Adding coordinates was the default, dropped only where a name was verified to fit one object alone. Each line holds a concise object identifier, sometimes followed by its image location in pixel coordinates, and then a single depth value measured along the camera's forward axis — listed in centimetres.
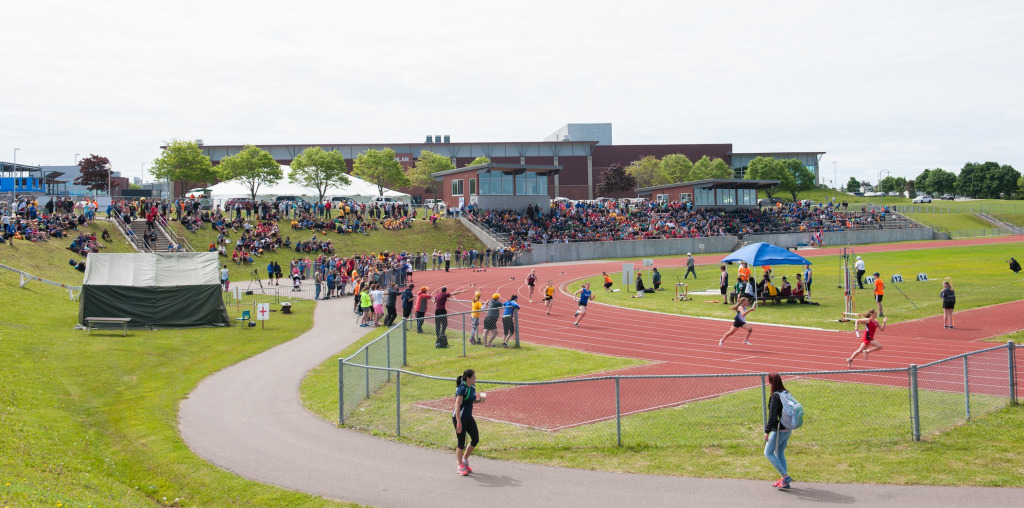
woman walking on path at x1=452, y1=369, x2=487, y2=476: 1148
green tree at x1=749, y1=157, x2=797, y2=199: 12719
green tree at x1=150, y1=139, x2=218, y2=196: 8231
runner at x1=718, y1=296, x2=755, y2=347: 2251
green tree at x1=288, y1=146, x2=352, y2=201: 8425
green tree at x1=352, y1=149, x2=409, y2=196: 10319
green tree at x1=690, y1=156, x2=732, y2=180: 12331
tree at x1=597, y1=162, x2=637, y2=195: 12125
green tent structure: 2792
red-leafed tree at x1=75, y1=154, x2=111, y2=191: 11844
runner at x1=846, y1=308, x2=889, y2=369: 1916
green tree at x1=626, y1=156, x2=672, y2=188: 12167
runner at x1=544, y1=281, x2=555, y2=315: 3158
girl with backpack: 1039
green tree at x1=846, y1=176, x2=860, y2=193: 18750
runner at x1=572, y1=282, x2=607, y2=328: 2783
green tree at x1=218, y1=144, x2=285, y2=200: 7844
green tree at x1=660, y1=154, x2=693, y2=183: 12231
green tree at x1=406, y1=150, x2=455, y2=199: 11200
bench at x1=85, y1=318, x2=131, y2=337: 2611
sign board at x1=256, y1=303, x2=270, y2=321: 2758
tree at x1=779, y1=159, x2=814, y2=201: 13300
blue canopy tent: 3148
